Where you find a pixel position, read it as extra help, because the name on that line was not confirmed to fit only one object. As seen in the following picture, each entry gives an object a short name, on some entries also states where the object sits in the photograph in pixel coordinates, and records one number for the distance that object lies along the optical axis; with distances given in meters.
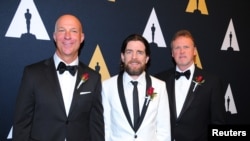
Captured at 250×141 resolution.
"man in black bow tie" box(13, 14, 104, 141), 2.22
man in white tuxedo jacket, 2.44
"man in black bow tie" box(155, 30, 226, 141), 2.71
